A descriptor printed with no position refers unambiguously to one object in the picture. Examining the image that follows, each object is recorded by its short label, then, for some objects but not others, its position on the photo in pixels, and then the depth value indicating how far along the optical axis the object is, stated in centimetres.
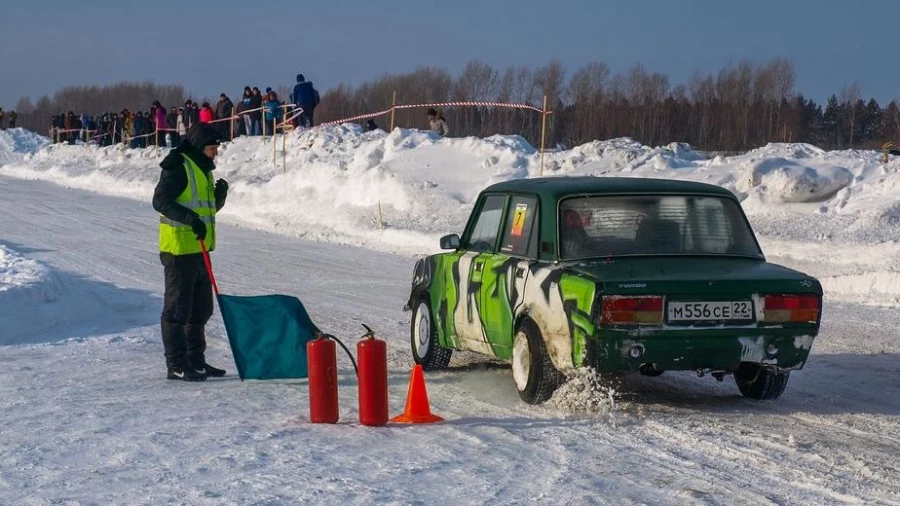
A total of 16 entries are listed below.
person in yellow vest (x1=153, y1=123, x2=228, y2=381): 876
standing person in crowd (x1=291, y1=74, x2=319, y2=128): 3850
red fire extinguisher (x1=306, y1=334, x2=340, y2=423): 723
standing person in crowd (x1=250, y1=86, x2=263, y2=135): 4190
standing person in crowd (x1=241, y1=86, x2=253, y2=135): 4178
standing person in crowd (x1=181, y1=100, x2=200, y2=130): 4388
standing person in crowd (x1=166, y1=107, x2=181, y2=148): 4820
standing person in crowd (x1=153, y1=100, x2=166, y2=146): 4822
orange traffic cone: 737
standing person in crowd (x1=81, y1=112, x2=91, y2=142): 5851
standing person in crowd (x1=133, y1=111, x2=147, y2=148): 5156
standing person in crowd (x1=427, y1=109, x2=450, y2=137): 3475
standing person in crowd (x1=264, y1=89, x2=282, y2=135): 4019
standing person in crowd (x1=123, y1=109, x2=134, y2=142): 5268
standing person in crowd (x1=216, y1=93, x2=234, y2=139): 4444
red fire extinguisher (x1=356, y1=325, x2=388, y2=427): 714
